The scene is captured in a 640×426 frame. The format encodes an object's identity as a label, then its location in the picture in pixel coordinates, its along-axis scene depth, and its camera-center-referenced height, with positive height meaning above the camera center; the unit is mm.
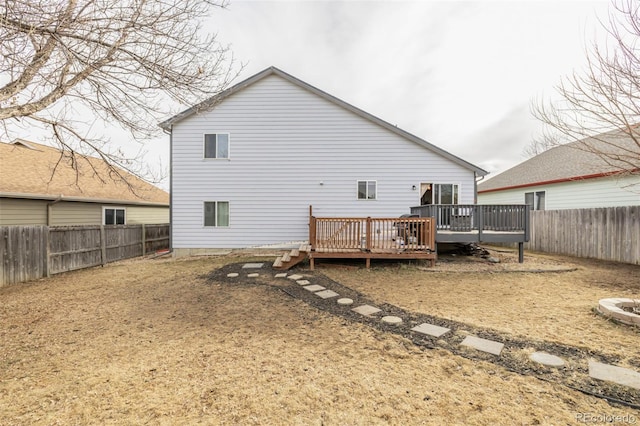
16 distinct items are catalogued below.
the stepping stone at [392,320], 4047 -1627
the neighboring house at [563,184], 9961 +1195
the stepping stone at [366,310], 4438 -1635
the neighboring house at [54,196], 9367 +660
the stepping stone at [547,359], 2843 -1583
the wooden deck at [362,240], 7711 -826
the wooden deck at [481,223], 8031 -362
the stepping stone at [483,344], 3137 -1588
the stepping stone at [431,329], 3630 -1608
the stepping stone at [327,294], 5379 -1642
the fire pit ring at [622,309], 3797 -1475
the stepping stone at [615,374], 2512 -1571
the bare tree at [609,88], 4094 +1910
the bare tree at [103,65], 3736 +2341
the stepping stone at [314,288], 5852 -1641
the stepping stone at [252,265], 8070 -1610
